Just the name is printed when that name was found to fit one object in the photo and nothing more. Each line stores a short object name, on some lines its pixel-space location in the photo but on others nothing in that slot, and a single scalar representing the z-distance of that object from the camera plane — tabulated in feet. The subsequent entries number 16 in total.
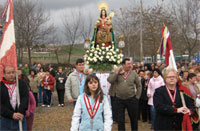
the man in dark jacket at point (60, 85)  39.52
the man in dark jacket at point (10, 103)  13.26
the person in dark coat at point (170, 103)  12.07
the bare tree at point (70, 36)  90.92
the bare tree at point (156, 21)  78.11
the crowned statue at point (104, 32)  34.30
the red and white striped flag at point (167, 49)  14.54
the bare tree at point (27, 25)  73.00
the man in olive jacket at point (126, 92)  20.15
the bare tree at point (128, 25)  86.86
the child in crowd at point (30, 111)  14.80
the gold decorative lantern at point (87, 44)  34.91
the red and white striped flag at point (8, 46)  14.53
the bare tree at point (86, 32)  93.32
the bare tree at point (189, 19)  61.46
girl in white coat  12.35
